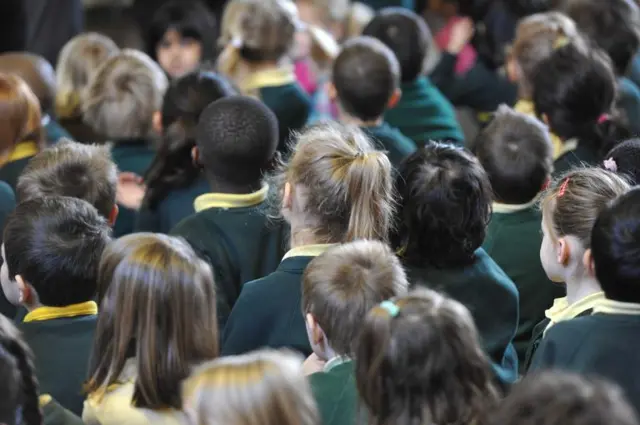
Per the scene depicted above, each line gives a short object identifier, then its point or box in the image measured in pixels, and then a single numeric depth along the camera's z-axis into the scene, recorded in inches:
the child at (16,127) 247.4
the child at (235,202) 202.5
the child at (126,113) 269.9
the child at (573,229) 167.8
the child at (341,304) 140.4
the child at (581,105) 243.3
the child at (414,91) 310.7
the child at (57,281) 160.9
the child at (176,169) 236.1
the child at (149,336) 143.5
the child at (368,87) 266.2
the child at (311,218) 171.0
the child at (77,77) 320.2
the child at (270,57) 301.0
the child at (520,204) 200.7
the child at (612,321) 137.6
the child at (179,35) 386.6
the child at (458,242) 171.9
